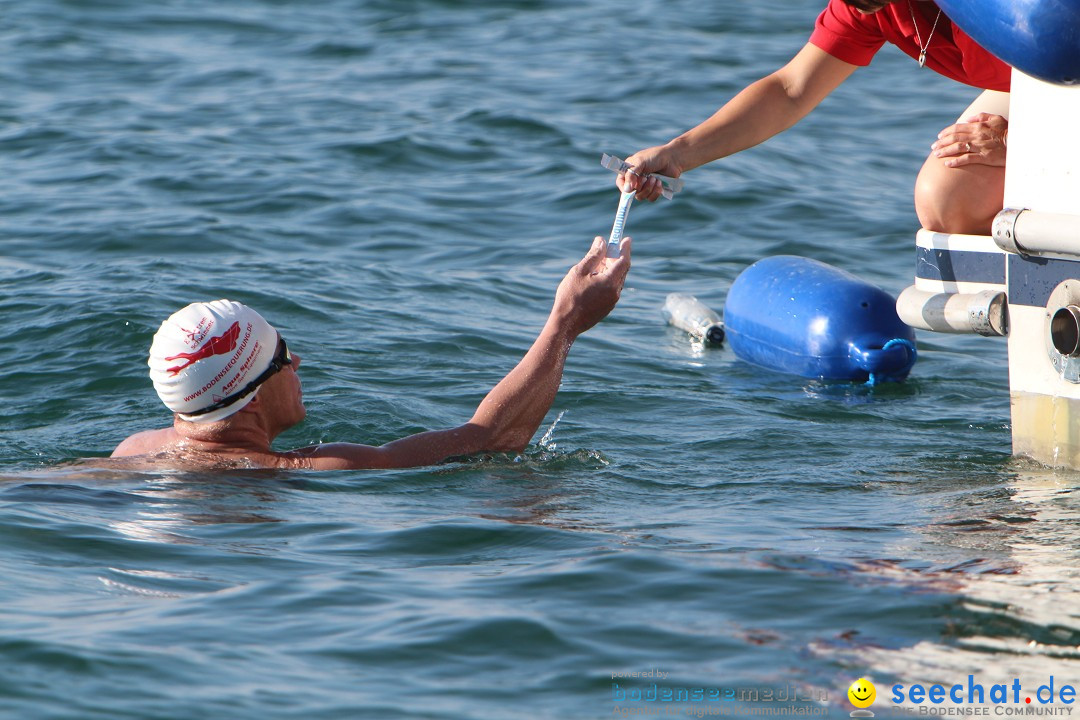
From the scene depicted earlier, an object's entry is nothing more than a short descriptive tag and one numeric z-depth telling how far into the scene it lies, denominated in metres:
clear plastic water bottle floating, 18.19
